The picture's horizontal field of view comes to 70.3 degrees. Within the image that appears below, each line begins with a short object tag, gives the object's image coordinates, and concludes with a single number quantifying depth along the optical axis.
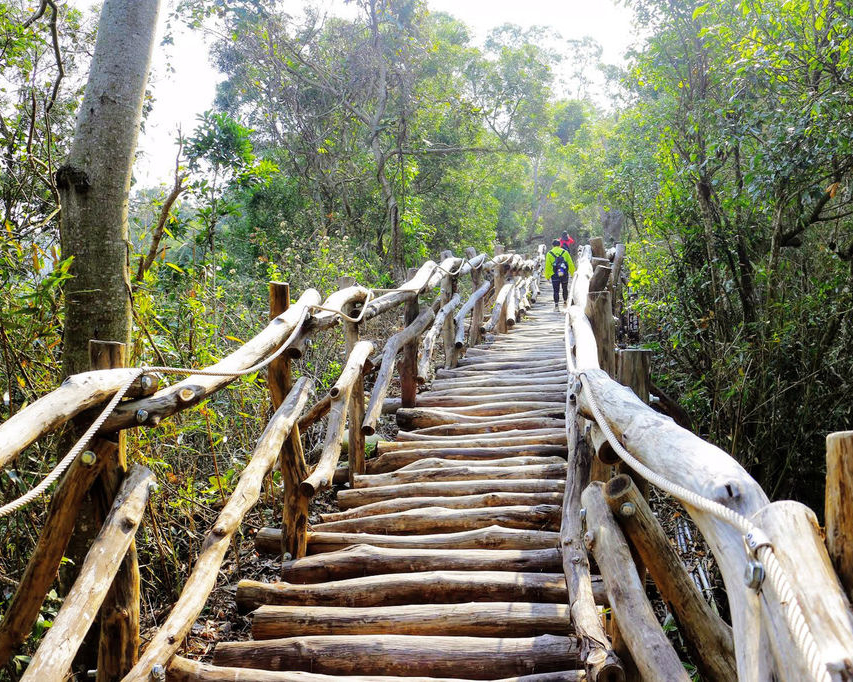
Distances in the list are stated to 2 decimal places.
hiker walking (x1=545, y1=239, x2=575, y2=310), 11.81
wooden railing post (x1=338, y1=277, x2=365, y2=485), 4.11
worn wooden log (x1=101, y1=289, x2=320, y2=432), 1.96
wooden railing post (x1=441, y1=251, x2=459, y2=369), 6.92
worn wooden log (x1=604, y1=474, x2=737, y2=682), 1.69
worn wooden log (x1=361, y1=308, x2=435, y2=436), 4.14
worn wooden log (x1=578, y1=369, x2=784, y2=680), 1.11
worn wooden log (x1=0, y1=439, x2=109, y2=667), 1.82
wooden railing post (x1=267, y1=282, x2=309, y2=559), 3.18
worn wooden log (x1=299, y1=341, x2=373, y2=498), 3.15
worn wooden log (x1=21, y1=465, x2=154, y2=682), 1.61
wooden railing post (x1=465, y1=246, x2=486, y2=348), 8.51
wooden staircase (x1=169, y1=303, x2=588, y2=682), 2.35
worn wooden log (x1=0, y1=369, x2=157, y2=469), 1.51
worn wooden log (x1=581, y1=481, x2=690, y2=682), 1.59
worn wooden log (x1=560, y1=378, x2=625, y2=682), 1.83
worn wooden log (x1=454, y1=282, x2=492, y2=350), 7.05
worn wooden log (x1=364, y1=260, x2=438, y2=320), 4.58
